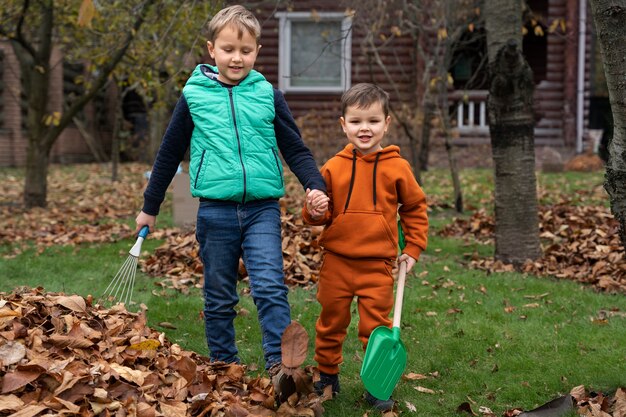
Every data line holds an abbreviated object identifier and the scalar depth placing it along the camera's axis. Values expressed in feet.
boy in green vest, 12.36
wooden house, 57.11
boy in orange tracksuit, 12.42
